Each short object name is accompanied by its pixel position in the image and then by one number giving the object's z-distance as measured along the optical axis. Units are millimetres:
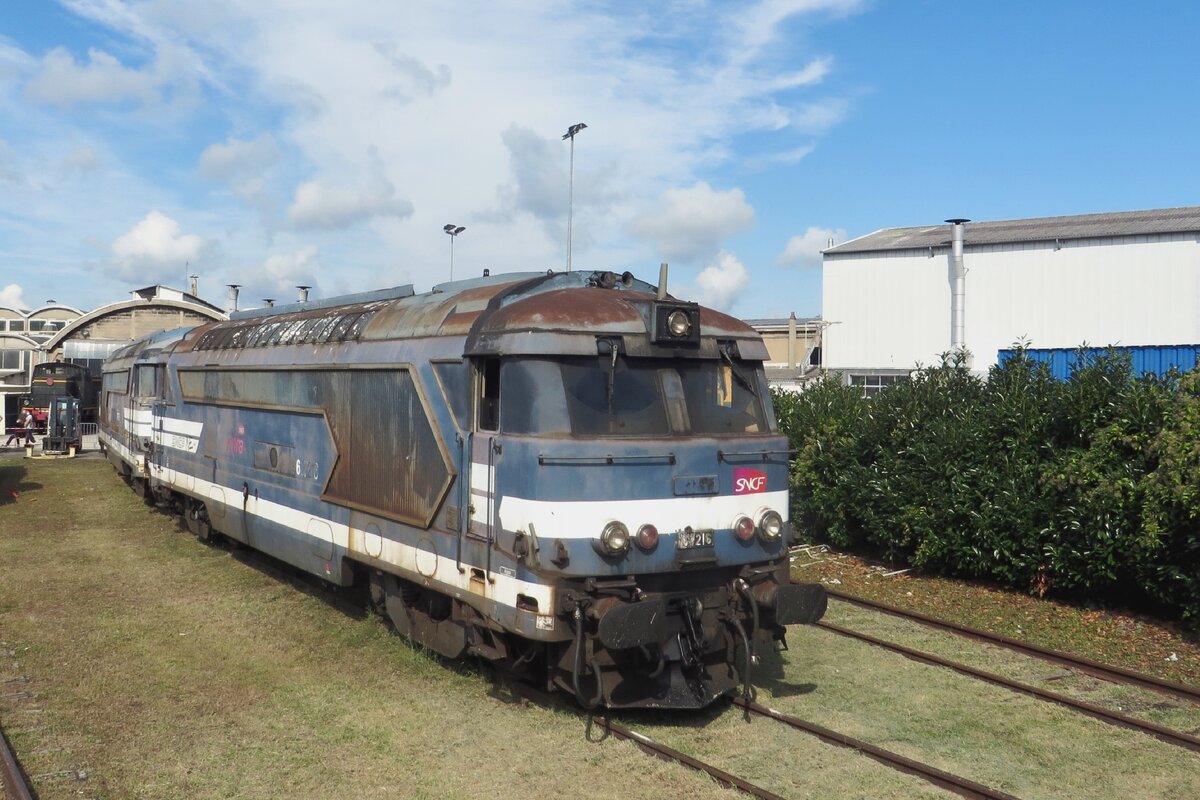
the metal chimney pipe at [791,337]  38438
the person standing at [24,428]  33250
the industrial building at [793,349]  35000
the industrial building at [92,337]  41812
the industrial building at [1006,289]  28453
